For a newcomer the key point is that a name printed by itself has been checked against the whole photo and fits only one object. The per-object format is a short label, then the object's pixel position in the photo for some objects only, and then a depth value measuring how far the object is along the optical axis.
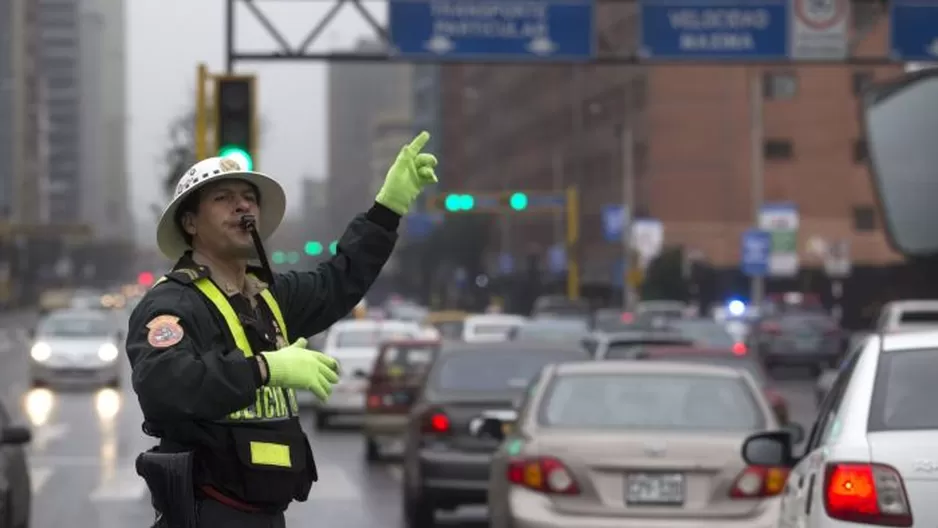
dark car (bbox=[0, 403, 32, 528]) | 12.44
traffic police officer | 5.24
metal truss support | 24.23
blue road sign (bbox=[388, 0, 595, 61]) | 28.70
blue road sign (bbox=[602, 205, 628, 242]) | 76.00
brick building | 87.69
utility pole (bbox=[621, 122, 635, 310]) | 72.50
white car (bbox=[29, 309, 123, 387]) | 39.12
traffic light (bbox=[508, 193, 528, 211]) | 54.28
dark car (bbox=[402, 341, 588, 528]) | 15.98
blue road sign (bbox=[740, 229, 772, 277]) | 63.81
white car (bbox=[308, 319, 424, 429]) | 28.52
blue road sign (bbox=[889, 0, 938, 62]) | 29.55
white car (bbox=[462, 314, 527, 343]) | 39.16
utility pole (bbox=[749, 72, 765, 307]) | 68.50
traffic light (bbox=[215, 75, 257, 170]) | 18.22
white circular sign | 29.31
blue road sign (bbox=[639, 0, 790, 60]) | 29.62
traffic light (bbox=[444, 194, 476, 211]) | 55.91
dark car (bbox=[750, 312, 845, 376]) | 48.59
